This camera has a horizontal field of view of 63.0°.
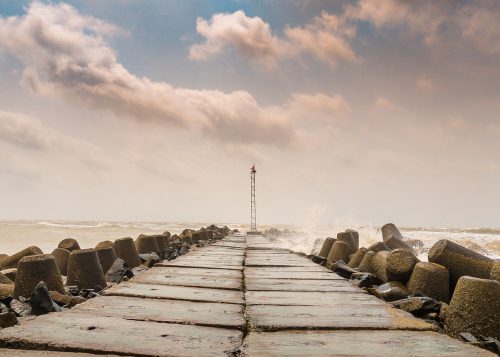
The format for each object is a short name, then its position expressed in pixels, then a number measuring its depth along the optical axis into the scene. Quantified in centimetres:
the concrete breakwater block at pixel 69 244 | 744
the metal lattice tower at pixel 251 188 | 2897
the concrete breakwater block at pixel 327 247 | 882
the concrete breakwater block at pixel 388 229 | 1209
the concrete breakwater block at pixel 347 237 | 928
